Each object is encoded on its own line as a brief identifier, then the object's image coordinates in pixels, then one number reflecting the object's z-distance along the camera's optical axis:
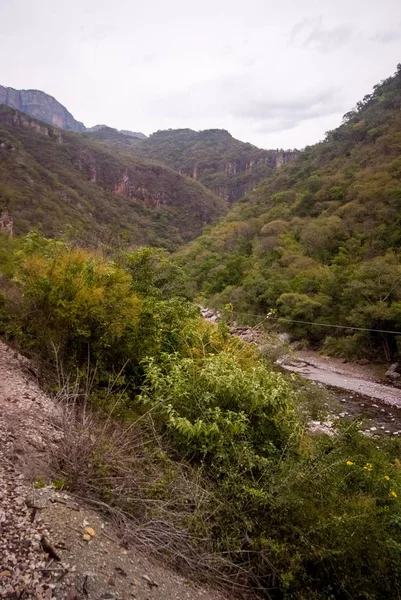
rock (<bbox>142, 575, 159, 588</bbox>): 2.89
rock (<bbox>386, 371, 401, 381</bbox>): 18.44
